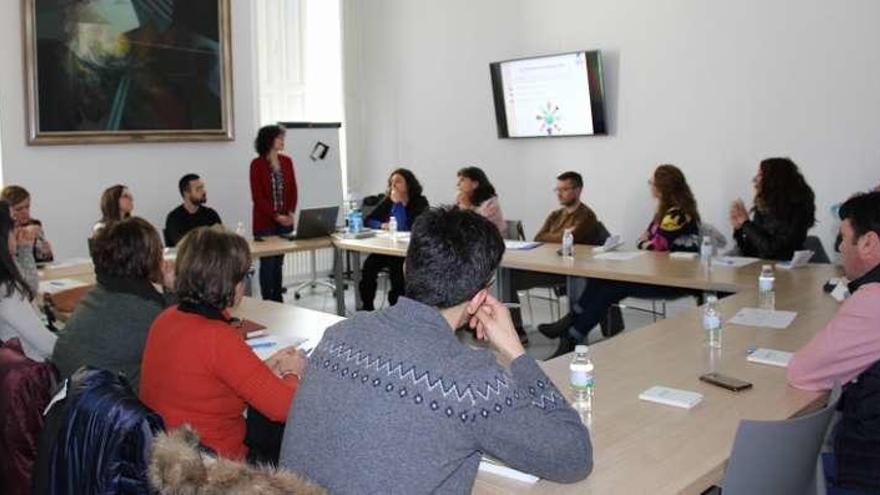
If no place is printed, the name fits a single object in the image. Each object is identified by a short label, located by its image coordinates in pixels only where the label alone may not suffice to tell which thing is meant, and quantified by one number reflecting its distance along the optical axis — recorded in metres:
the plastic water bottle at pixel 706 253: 5.03
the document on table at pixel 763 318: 3.43
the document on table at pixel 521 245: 6.01
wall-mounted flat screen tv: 7.19
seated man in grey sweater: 1.55
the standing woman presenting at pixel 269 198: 7.01
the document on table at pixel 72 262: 5.41
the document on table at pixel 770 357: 2.84
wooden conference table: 1.95
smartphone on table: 2.57
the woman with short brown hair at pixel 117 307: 2.83
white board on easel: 8.05
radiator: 8.76
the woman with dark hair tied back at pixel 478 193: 6.36
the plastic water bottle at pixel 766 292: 3.85
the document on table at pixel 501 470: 1.94
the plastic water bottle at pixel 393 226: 6.67
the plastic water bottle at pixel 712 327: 3.12
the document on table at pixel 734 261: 5.00
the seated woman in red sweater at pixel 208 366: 2.31
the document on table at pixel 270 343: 3.25
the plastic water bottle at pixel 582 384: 2.43
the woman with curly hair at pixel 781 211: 5.16
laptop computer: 6.50
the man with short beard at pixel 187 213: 6.79
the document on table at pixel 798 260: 4.83
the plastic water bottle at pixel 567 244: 5.59
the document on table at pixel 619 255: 5.40
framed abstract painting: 6.55
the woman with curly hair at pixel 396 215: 7.02
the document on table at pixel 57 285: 4.56
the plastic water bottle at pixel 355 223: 6.94
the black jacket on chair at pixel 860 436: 2.33
